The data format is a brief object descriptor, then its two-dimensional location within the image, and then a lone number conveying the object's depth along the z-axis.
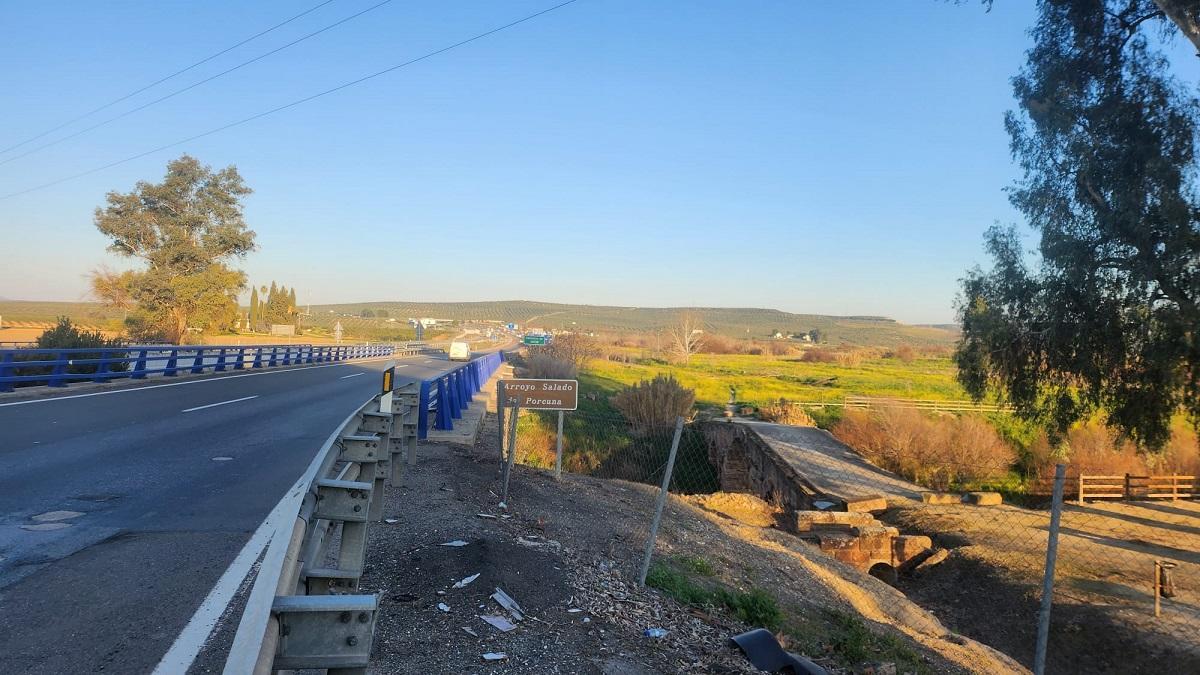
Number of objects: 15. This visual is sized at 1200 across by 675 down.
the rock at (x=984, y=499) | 22.05
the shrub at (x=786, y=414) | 35.09
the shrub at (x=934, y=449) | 26.69
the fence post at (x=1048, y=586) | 5.92
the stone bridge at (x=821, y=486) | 17.34
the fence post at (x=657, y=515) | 7.10
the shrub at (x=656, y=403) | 30.98
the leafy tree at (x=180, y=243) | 43.59
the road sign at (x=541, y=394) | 11.70
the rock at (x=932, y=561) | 17.19
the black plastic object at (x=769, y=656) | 5.70
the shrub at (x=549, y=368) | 36.59
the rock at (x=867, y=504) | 20.50
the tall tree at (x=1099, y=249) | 15.29
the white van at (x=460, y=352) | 57.22
